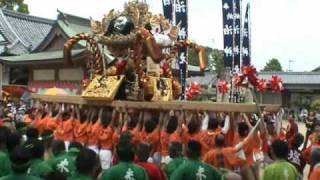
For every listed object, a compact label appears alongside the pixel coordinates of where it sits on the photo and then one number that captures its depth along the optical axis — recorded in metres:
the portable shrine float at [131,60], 9.59
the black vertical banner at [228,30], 16.83
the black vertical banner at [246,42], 17.34
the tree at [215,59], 44.56
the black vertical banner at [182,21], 15.41
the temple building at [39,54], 19.88
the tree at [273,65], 64.38
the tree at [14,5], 36.84
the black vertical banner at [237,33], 16.86
